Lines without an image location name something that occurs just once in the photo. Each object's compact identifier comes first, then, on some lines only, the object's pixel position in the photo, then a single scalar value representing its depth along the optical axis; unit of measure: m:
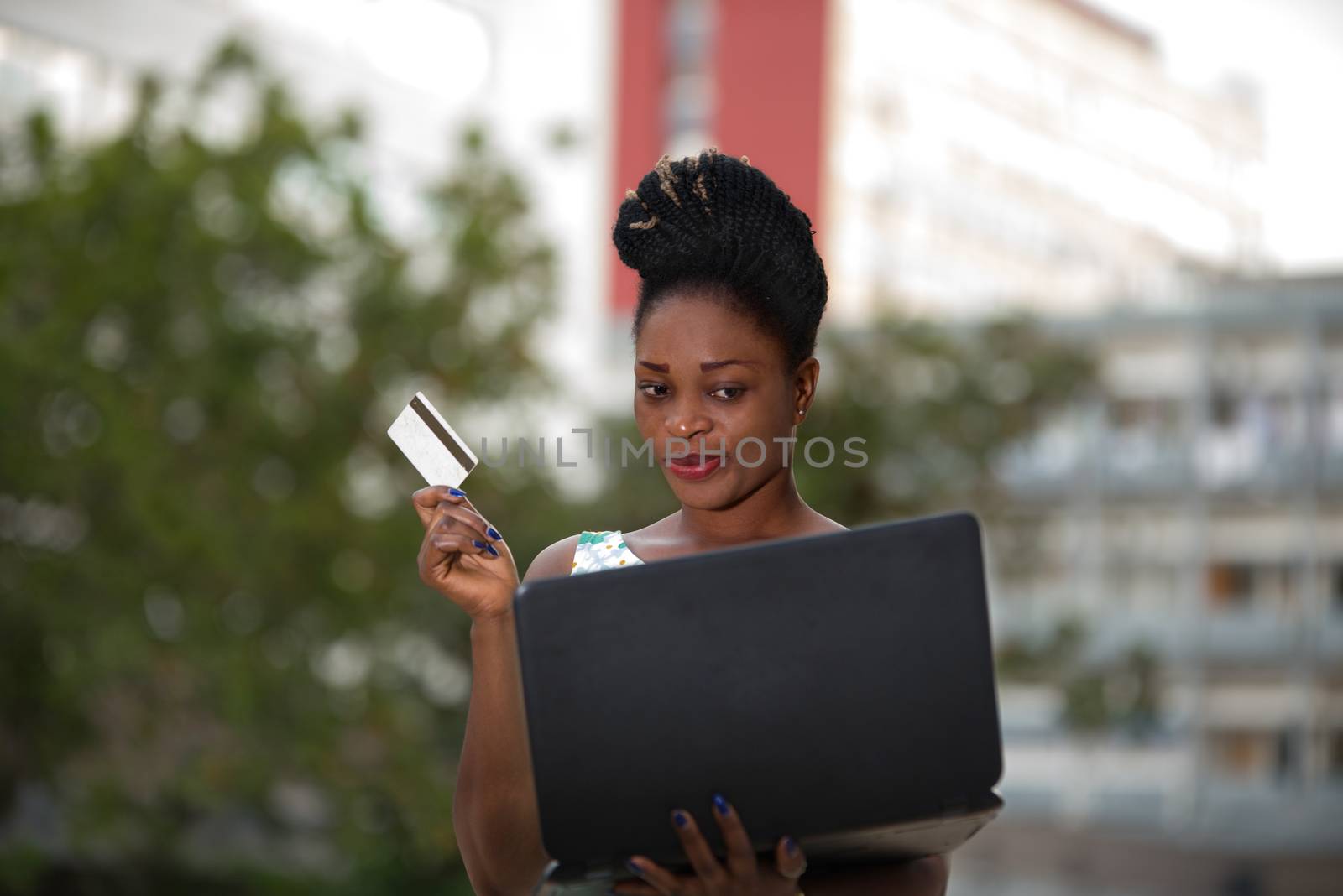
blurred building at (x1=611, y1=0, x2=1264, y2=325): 65.25
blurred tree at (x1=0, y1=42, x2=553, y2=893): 18.25
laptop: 2.65
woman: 3.15
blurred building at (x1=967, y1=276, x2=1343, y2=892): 47.41
